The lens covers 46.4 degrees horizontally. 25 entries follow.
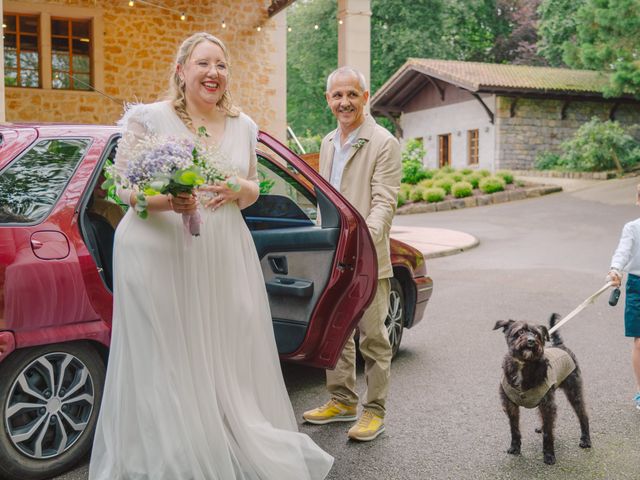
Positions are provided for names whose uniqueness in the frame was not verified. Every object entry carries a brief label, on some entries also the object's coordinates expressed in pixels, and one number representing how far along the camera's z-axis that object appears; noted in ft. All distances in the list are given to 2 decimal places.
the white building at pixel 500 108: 102.63
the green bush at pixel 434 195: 78.38
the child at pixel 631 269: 15.21
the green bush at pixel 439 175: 86.98
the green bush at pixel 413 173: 89.56
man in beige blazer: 13.97
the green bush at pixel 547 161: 101.15
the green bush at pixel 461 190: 79.56
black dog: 12.71
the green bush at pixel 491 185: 81.10
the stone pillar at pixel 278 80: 60.59
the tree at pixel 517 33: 155.33
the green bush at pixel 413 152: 93.25
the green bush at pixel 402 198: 79.56
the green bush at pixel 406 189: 82.17
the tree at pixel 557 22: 128.67
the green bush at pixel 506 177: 84.89
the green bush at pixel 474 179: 83.46
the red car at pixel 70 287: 11.48
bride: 10.50
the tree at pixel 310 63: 154.81
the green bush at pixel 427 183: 83.35
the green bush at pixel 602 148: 91.76
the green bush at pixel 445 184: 82.23
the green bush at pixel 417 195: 79.85
